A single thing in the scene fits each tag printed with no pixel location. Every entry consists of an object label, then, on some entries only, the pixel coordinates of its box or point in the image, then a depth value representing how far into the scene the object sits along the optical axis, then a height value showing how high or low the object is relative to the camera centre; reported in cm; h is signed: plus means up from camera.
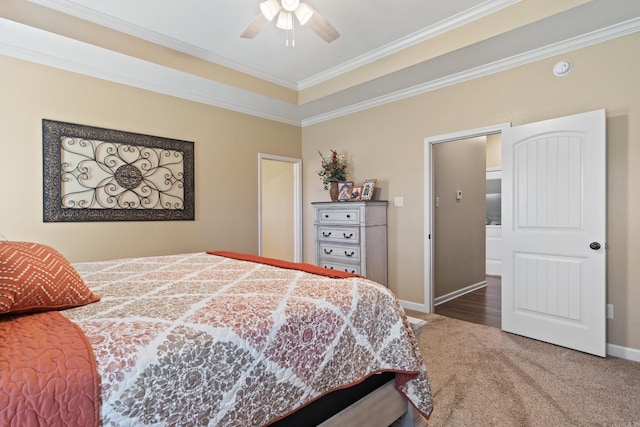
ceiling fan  229 +138
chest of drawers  372 -34
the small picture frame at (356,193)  414 +21
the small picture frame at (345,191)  423 +24
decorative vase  431 +25
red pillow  110 -25
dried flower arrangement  435 +55
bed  81 -42
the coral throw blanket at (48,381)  71 -39
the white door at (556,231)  253 -20
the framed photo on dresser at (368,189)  402 +25
